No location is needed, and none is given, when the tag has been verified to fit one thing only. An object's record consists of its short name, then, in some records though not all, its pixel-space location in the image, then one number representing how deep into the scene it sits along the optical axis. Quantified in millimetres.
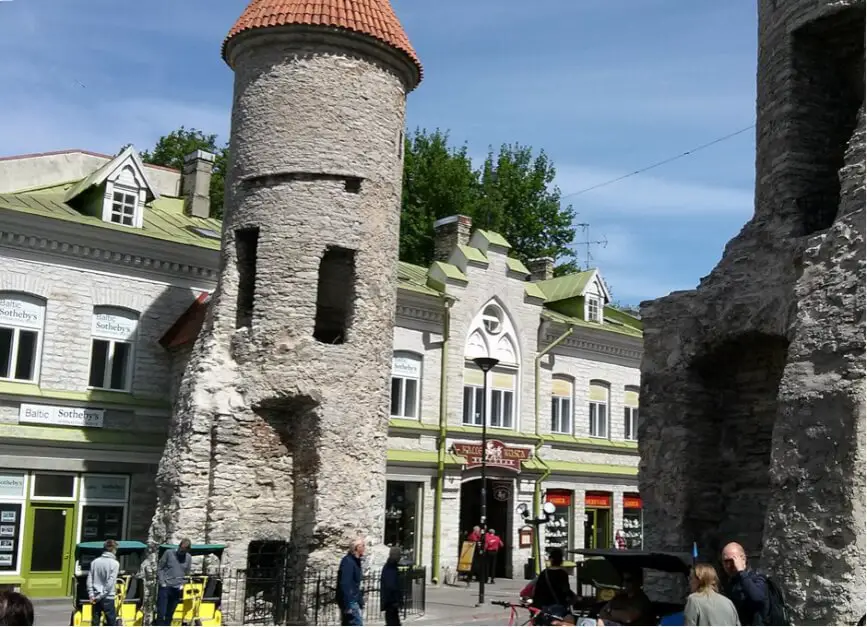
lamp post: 21312
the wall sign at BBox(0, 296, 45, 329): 20703
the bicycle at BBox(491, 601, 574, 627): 10743
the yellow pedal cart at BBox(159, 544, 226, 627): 15047
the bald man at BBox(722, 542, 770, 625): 7531
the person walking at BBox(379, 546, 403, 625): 13609
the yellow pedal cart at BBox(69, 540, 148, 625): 14016
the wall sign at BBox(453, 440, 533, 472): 27109
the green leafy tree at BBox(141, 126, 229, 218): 38491
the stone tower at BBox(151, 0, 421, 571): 17719
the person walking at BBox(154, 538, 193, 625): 14656
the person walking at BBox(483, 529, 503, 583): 25750
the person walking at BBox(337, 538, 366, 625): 12672
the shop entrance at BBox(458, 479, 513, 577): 28047
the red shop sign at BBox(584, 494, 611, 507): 30672
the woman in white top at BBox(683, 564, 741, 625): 7016
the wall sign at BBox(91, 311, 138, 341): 22000
